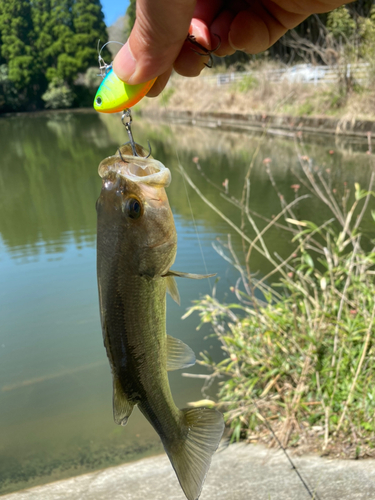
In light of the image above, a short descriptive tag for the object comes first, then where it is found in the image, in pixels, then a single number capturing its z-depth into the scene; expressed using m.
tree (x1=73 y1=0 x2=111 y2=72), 15.58
